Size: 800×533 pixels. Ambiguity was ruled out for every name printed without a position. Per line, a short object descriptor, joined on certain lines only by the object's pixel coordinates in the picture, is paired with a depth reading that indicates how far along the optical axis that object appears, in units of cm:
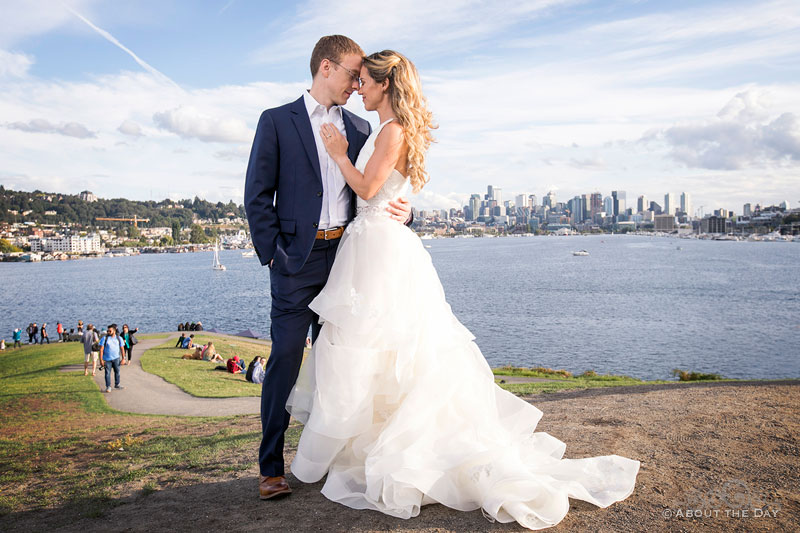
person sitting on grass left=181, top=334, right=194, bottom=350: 2547
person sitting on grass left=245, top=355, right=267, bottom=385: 1952
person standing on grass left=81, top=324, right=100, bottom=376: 1909
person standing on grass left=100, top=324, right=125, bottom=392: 1598
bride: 326
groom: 367
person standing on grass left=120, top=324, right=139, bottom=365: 2152
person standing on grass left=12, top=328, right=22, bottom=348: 3312
